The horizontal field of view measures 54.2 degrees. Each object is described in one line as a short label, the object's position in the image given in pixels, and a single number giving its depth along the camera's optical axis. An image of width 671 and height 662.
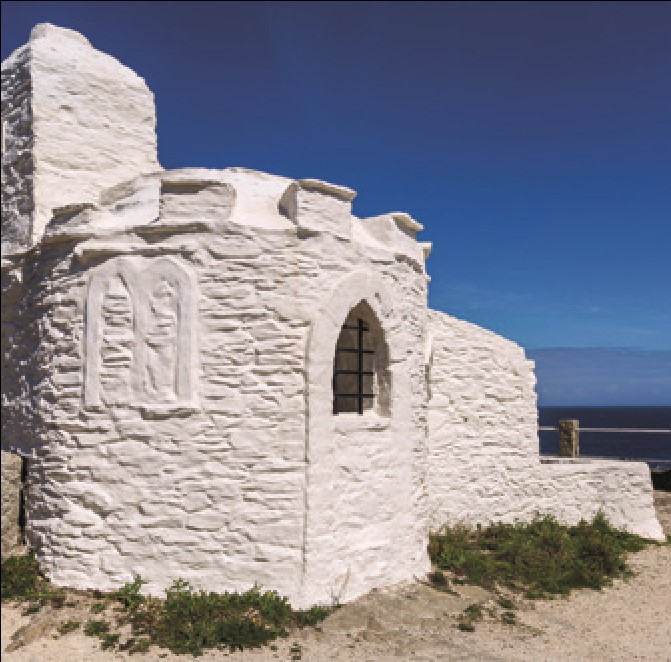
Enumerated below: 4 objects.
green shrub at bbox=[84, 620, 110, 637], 6.44
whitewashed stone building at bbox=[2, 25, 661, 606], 7.27
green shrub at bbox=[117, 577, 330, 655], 6.44
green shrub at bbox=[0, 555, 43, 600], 7.17
